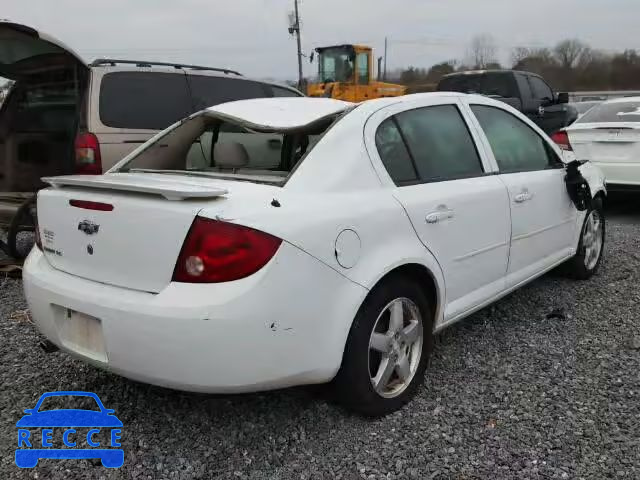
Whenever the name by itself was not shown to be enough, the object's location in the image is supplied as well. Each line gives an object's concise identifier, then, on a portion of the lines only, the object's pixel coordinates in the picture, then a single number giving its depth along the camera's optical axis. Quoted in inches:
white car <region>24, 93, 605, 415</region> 85.4
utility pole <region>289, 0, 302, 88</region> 1364.4
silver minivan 191.9
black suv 489.1
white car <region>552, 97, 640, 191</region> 262.1
